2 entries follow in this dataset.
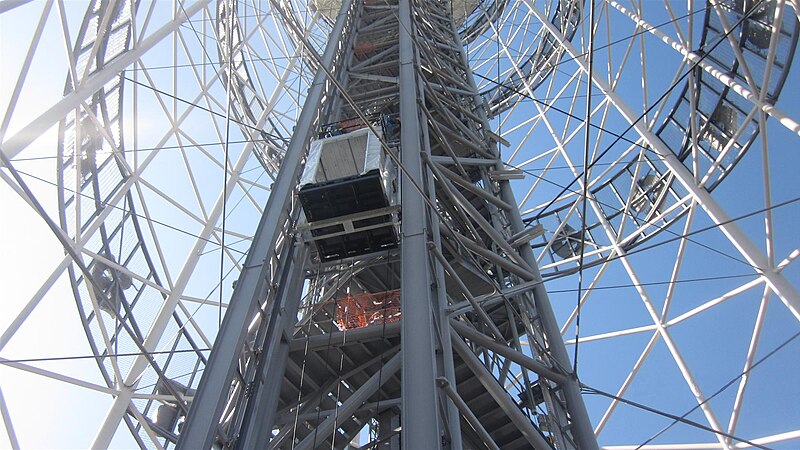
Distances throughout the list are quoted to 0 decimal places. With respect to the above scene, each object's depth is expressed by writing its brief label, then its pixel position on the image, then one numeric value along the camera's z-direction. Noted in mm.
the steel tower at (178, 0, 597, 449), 8703
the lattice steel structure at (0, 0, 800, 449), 10305
